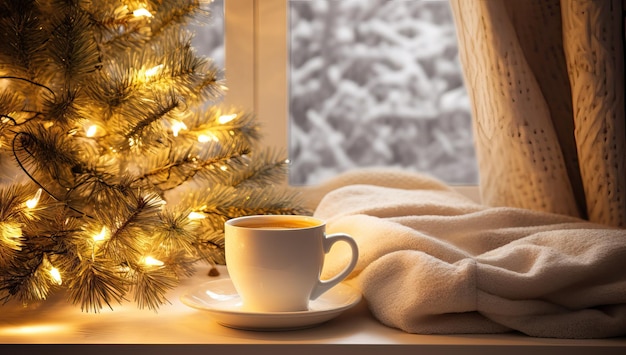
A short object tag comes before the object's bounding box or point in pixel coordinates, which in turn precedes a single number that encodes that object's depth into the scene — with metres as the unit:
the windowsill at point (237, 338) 0.75
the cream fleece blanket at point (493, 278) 0.76
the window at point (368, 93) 1.42
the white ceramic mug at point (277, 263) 0.77
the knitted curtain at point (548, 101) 1.00
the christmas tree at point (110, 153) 0.83
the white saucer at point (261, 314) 0.77
